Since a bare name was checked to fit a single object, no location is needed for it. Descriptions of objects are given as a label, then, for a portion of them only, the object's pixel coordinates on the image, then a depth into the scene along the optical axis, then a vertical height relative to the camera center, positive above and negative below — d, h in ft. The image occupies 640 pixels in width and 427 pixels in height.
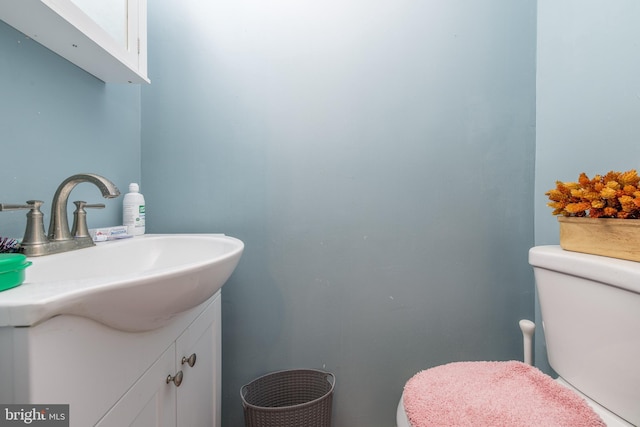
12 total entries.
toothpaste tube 2.69 -0.24
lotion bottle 3.14 -0.03
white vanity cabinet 1.05 -0.80
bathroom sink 1.07 -0.39
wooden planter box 2.29 -0.22
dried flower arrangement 2.28 +0.11
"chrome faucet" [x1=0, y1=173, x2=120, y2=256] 2.02 -0.13
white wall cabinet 1.98 +1.32
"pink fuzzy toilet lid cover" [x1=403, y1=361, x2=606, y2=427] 2.03 -1.45
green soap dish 1.20 -0.26
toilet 2.15 -1.06
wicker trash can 3.39 -2.28
